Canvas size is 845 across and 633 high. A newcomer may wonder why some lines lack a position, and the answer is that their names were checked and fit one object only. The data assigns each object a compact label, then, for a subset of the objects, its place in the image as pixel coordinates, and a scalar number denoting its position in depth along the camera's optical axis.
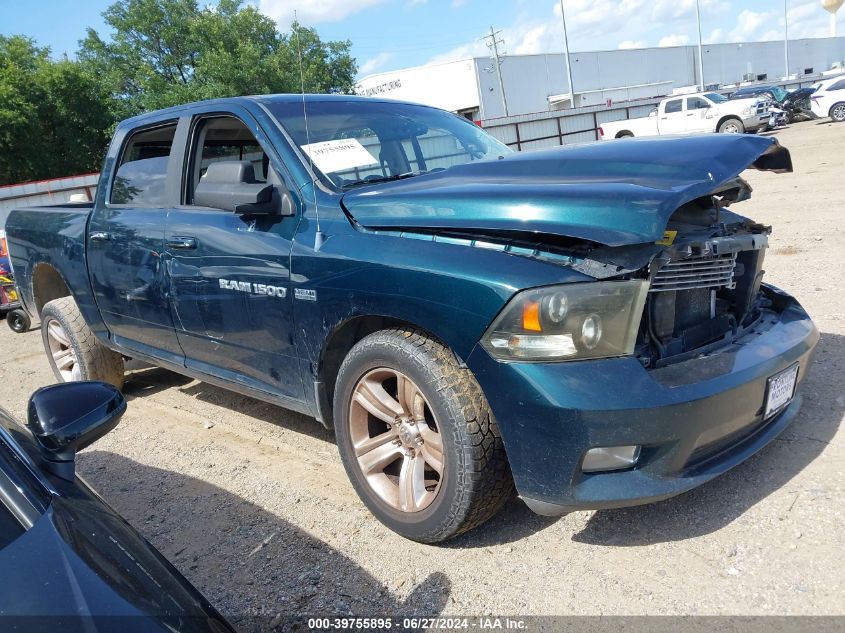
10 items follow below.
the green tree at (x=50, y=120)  30.36
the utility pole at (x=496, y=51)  49.38
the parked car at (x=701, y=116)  22.34
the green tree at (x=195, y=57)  36.38
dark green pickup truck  2.20
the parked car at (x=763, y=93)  24.36
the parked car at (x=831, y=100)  24.30
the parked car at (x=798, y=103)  27.41
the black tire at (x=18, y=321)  8.11
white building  49.78
